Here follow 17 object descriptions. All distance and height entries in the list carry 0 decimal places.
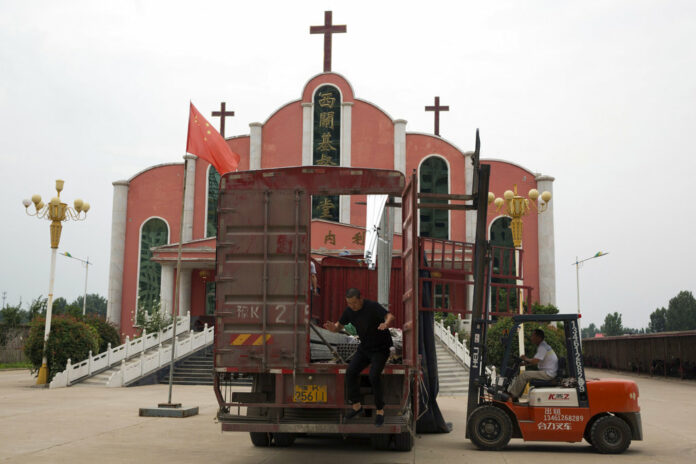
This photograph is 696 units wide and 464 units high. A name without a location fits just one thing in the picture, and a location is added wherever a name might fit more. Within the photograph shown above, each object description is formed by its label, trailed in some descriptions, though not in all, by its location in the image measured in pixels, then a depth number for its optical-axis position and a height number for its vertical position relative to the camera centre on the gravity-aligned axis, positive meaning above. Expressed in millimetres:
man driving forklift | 10336 -641
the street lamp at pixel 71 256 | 50559 +4690
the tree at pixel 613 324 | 124394 +809
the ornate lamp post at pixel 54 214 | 24000 +3703
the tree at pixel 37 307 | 44094 +756
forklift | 10125 -1219
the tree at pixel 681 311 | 104500 +2843
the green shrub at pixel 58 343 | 24062 -848
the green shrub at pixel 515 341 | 22547 -480
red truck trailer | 7734 +156
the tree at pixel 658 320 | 113562 +1510
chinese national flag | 16844 +4421
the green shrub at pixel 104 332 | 29328 -527
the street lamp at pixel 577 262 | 45600 +4741
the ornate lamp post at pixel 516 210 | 20406 +3529
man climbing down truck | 7578 -218
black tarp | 11445 -776
